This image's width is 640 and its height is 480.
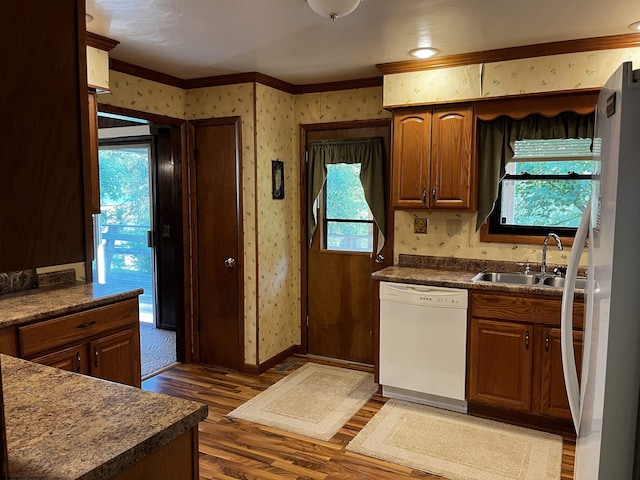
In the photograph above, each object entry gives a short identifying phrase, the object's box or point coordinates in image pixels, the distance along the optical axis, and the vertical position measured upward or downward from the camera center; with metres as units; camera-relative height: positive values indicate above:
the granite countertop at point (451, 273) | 3.05 -0.52
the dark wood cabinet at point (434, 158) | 3.43 +0.31
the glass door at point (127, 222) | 5.39 -0.26
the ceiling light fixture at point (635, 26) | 2.70 +0.99
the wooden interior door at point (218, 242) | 4.03 -0.36
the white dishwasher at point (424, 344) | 3.25 -0.98
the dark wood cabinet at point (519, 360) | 2.99 -1.00
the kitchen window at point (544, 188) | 3.38 +0.10
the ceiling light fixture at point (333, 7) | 2.24 +0.90
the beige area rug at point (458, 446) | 2.65 -1.44
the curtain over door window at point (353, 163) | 4.07 +0.28
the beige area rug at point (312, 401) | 3.18 -1.44
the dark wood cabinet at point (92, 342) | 2.40 -0.77
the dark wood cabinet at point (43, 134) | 0.80 +0.11
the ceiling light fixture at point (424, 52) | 3.21 +0.99
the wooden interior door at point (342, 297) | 4.21 -0.85
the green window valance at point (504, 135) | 3.27 +0.46
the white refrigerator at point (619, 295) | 1.17 -0.23
